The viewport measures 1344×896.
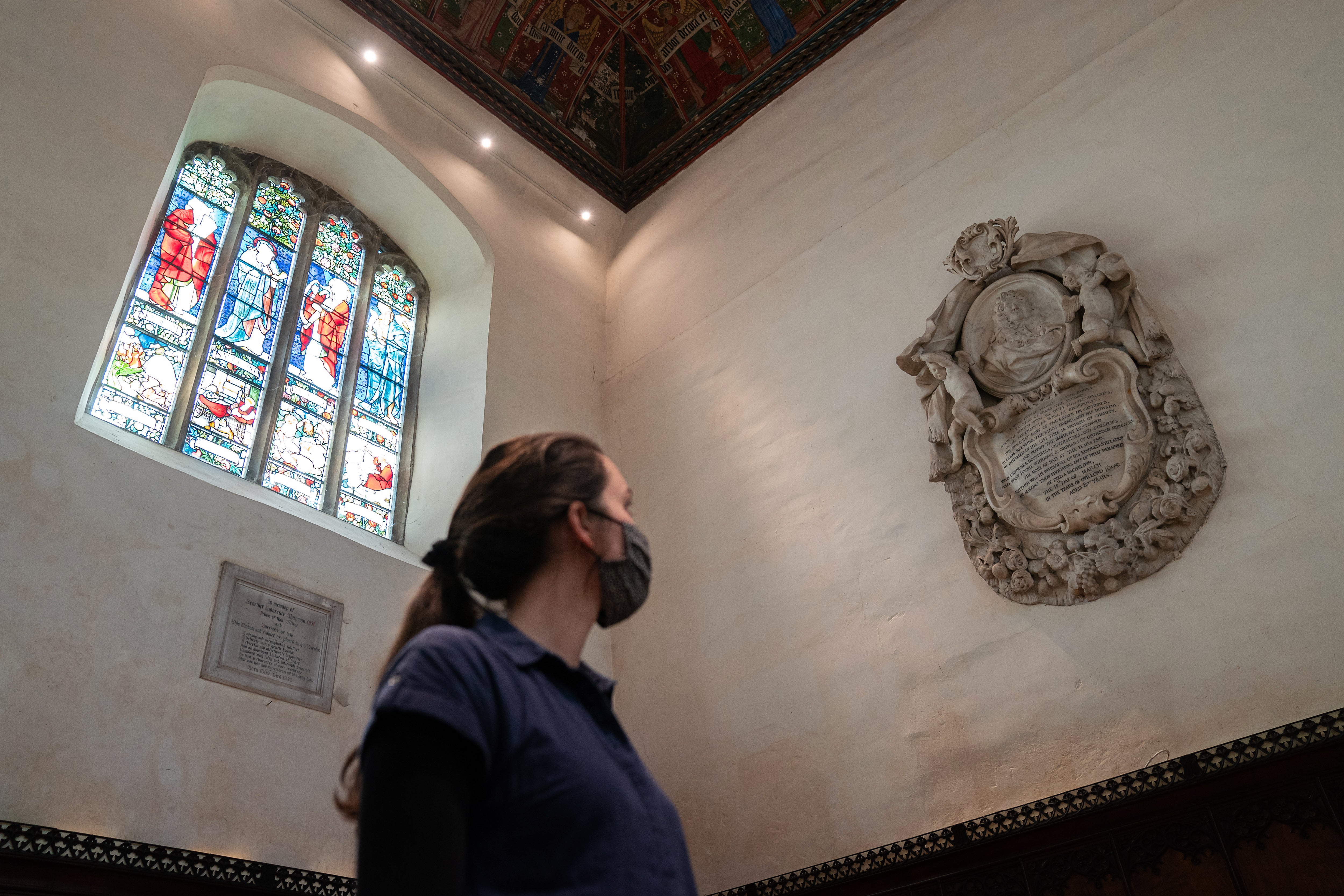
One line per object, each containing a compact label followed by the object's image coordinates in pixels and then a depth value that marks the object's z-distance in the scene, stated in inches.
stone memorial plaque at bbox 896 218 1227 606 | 189.3
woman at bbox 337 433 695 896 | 40.5
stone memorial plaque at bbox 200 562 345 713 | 198.4
